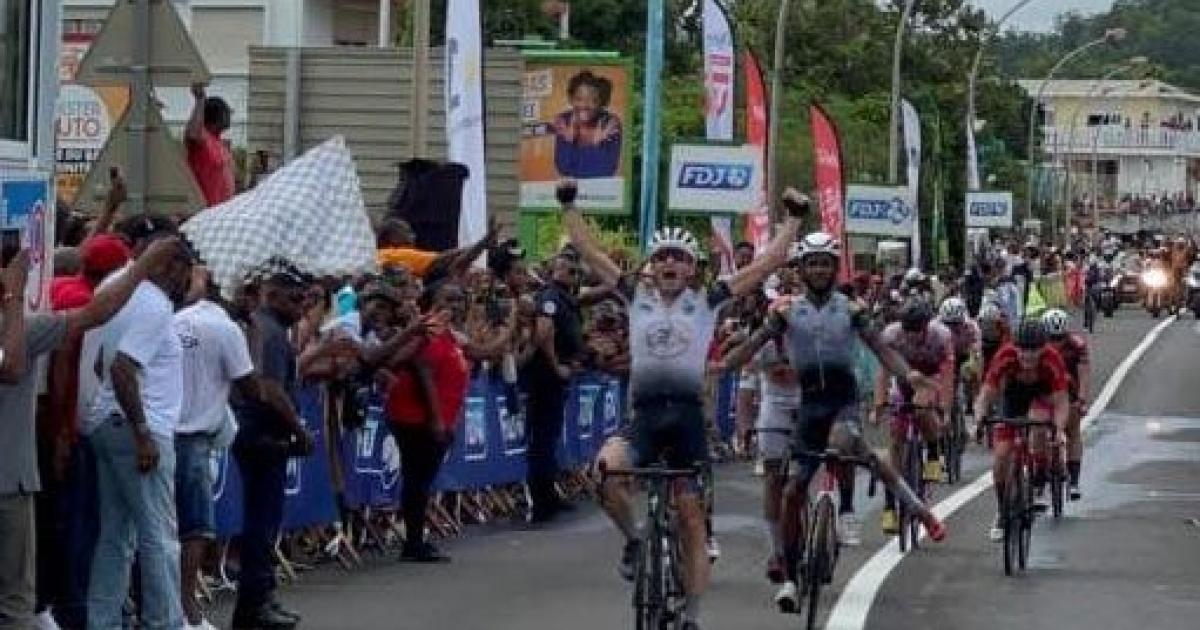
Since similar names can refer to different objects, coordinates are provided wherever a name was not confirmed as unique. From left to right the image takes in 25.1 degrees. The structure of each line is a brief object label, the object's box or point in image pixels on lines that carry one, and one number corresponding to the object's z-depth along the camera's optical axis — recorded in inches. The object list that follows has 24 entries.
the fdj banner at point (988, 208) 2386.8
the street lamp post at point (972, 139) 2416.3
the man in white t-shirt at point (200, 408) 518.6
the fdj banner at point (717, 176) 1286.9
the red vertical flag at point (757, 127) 1359.5
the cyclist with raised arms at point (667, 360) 522.6
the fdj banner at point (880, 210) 1760.6
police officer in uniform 831.7
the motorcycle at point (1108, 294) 3220.7
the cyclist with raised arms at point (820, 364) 588.7
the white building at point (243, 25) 2098.9
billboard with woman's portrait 1496.1
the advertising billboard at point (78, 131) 915.4
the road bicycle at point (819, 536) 573.9
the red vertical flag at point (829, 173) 1480.1
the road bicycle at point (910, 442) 814.5
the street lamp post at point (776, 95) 1539.1
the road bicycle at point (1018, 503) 702.5
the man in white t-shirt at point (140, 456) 469.1
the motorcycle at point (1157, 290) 3400.6
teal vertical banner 1192.8
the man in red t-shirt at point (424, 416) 700.7
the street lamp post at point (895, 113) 2026.3
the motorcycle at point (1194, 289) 3184.1
